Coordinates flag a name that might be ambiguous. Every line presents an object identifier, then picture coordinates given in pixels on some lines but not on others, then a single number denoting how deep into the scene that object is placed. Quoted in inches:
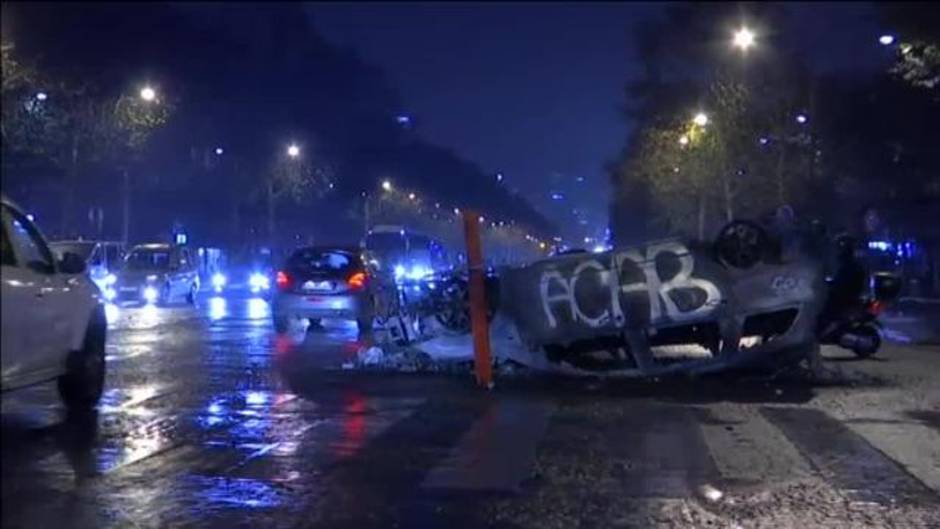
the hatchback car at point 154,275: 1314.0
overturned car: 525.3
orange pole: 525.3
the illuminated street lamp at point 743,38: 1438.2
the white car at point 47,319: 344.8
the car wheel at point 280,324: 860.6
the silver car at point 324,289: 842.8
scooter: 573.6
